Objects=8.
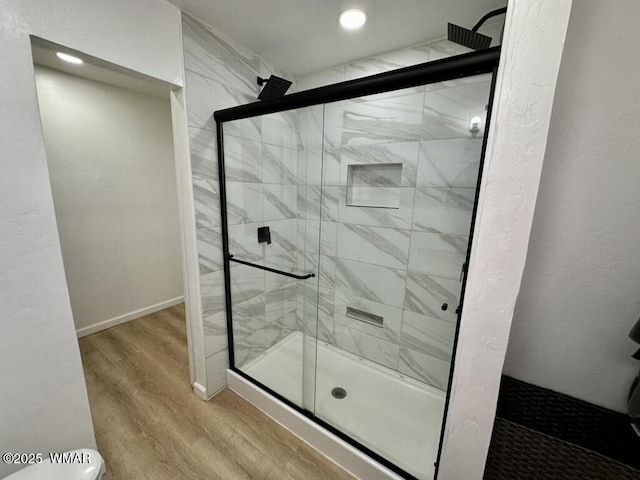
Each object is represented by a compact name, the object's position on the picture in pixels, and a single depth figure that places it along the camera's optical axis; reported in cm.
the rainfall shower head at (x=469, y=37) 97
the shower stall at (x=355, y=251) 142
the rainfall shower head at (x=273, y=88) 159
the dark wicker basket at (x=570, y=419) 72
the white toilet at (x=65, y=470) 91
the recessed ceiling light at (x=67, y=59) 170
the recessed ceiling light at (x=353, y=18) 126
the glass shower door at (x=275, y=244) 168
